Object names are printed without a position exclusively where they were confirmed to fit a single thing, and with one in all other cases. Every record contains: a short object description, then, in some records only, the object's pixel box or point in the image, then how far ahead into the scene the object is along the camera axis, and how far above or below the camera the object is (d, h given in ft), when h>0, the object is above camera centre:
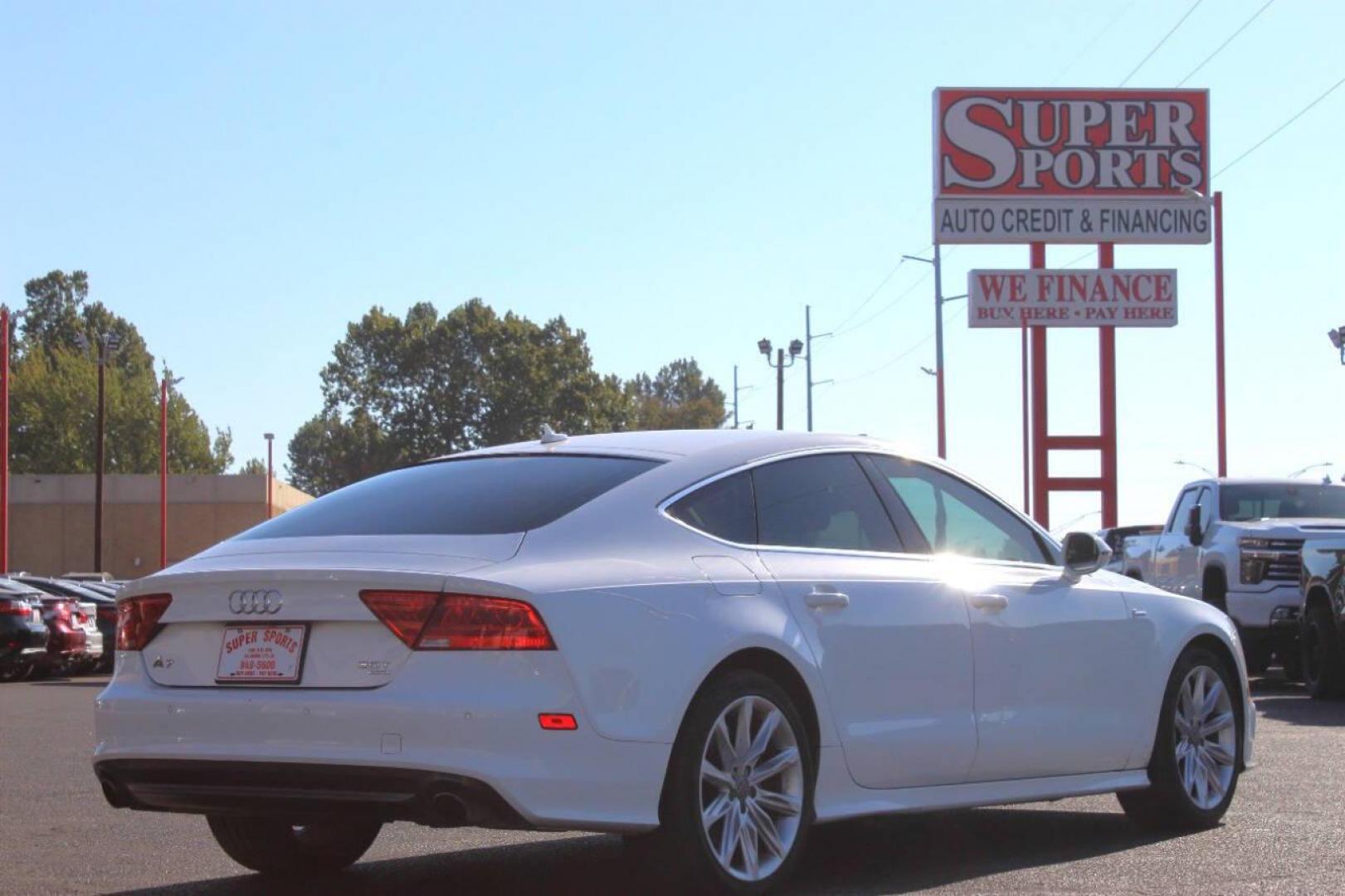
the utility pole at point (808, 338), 268.21 +20.13
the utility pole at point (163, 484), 219.20 +1.72
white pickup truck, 67.31 -1.71
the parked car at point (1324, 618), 59.00 -3.41
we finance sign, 143.74 +13.43
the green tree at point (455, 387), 390.83 +20.74
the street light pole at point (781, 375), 257.96 +15.05
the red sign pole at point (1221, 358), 132.87 +8.68
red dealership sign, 140.26 +23.49
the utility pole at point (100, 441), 200.23 +5.47
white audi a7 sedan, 20.18 -1.68
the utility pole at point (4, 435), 159.97 +5.06
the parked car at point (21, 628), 88.43 -5.37
